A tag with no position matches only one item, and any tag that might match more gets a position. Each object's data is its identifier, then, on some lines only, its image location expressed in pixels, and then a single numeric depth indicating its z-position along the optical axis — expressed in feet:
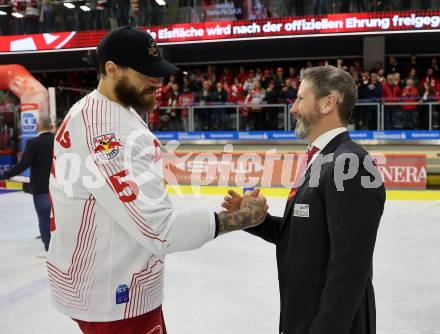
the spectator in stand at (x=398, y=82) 43.62
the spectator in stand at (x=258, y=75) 49.78
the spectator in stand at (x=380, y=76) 43.82
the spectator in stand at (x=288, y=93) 44.65
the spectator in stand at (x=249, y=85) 47.32
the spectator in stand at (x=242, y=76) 53.66
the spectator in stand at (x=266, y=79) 48.62
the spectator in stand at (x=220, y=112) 46.44
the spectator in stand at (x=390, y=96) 41.88
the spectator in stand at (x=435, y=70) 51.14
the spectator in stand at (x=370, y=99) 42.42
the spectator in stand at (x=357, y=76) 46.06
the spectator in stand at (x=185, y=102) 47.26
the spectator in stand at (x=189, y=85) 52.49
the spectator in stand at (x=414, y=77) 43.85
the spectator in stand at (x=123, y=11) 53.62
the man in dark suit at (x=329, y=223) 5.18
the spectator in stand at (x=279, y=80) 46.93
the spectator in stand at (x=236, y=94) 47.52
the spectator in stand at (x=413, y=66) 51.03
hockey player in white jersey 5.37
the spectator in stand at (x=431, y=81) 43.24
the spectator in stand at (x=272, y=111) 45.06
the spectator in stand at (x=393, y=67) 51.16
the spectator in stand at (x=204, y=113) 46.73
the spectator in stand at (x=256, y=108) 45.32
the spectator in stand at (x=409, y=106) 41.68
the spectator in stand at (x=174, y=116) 47.55
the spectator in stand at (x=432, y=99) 40.98
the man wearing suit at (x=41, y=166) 20.03
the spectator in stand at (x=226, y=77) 53.52
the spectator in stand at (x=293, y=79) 45.62
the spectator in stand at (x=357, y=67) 50.74
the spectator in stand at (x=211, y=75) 53.16
